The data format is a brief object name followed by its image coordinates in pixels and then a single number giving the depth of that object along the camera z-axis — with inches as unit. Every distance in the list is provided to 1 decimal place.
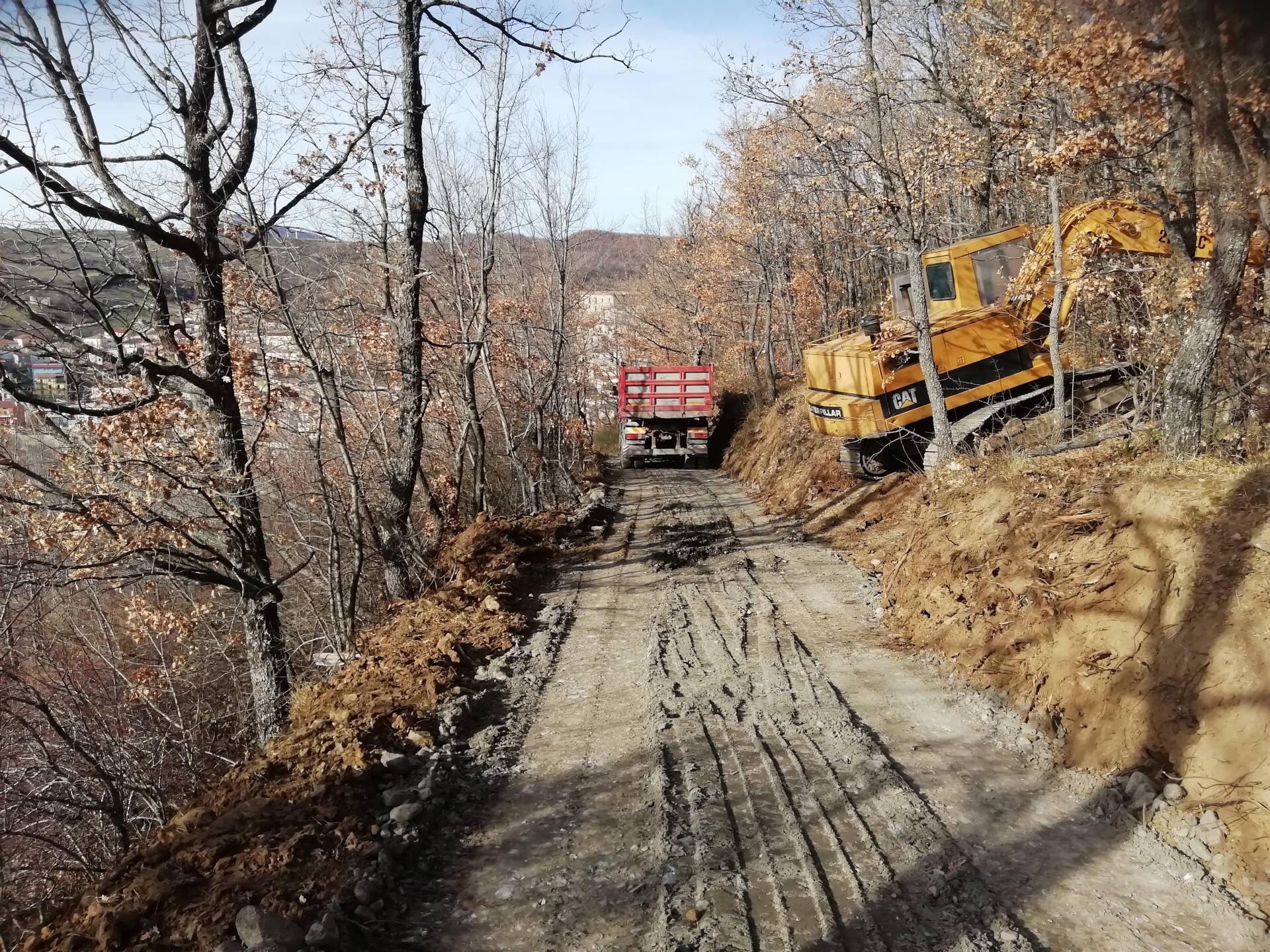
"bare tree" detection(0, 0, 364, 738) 216.7
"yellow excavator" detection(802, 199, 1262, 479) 382.0
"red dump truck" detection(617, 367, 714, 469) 834.8
